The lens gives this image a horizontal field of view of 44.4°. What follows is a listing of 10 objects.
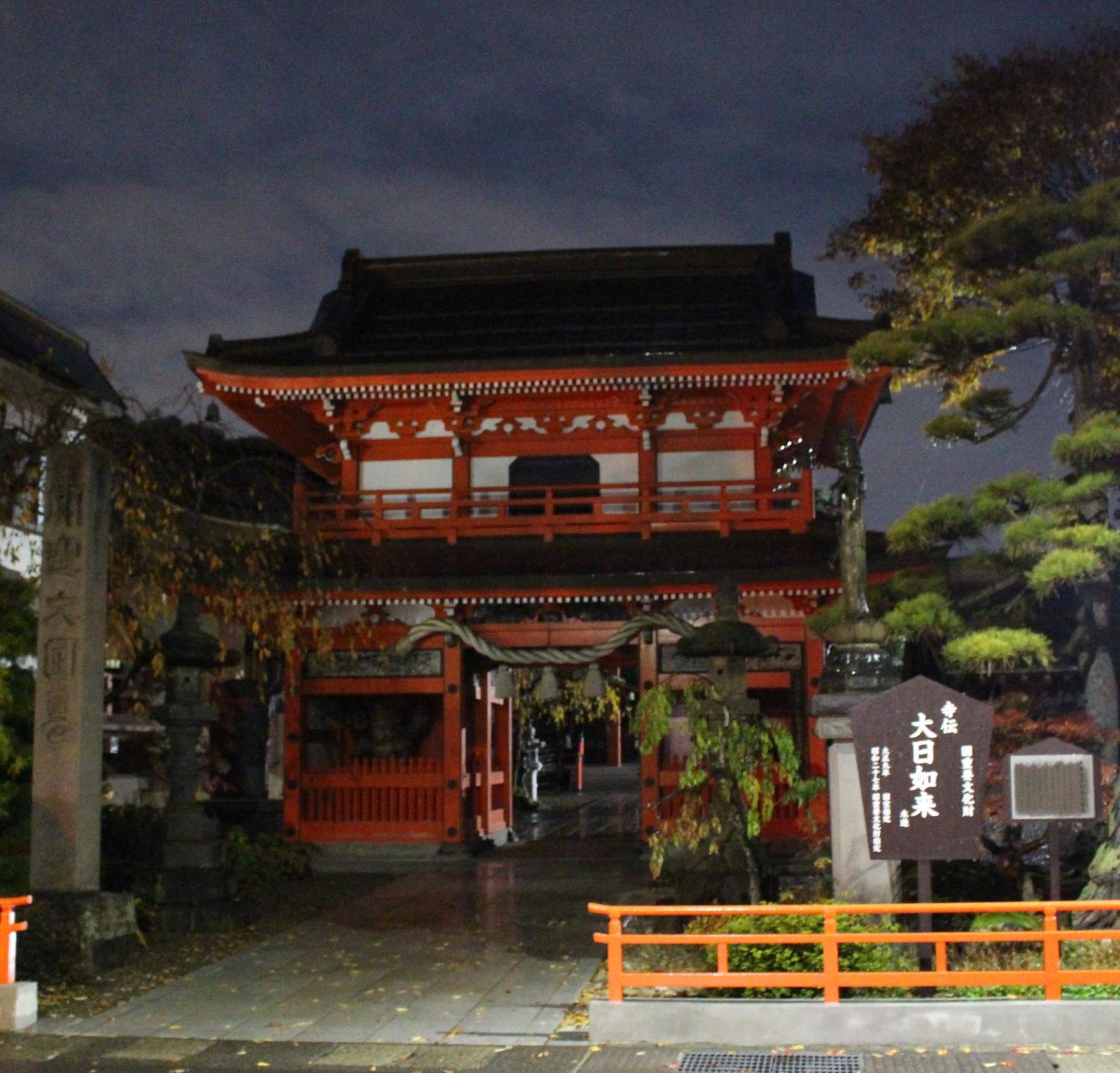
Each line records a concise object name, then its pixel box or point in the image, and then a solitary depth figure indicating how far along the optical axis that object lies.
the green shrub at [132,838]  16.78
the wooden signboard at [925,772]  9.73
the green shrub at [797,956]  9.80
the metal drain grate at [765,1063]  8.50
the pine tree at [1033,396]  12.23
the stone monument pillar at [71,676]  11.64
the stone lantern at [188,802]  14.52
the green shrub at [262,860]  18.20
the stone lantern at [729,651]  13.84
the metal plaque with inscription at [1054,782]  10.02
